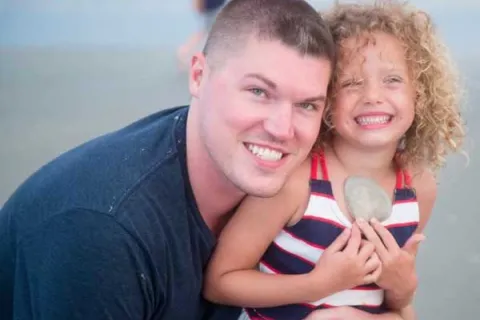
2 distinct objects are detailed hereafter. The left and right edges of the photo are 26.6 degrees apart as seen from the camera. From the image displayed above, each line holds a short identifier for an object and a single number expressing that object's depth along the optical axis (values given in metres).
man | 1.11
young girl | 1.27
